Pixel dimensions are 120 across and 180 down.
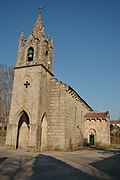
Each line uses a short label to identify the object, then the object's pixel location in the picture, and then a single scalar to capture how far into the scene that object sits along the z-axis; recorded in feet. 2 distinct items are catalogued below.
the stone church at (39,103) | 64.59
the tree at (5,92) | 102.68
